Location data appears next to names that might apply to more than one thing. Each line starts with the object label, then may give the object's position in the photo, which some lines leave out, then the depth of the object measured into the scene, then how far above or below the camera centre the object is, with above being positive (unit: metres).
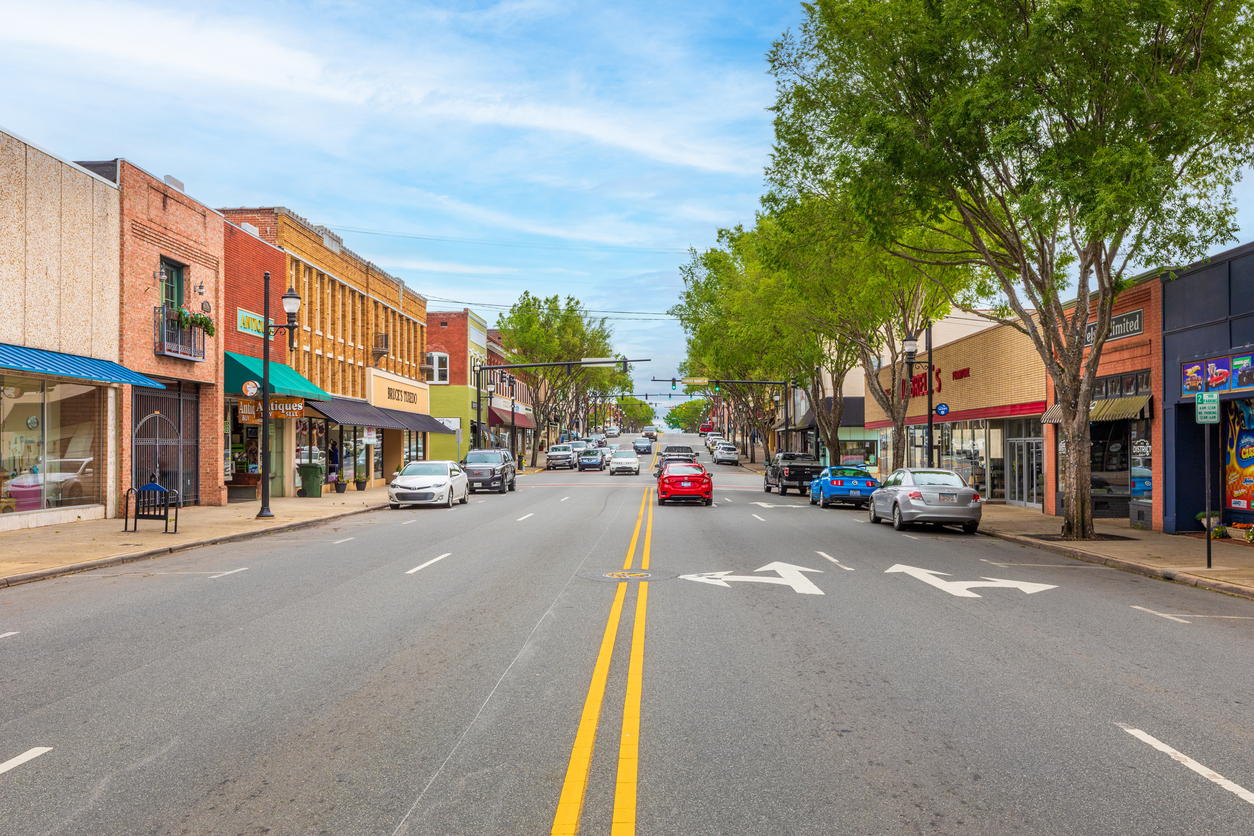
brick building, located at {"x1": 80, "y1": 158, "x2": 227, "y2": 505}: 22.55 +2.64
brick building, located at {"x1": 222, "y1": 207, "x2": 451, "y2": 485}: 33.97 +3.51
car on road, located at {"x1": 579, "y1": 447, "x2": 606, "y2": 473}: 62.75 -1.69
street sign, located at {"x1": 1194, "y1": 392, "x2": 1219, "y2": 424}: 13.60 +0.40
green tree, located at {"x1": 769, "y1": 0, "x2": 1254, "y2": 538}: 15.08 +5.37
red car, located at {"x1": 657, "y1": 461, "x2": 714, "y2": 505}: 29.27 -1.53
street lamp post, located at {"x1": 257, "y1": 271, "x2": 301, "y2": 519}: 22.45 +0.88
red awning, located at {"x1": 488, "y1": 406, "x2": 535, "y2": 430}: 68.50 +1.27
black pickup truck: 37.59 -1.42
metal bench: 18.88 -1.53
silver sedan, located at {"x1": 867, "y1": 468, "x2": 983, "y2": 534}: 20.52 -1.43
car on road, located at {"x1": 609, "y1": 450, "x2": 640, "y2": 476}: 56.09 -1.71
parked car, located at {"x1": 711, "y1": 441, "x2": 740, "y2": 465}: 77.75 -1.54
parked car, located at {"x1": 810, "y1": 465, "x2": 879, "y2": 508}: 29.53 -1.58
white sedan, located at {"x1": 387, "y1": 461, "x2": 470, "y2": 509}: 28.48 -1.53
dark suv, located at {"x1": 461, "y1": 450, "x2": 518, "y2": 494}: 38.28 -1.40
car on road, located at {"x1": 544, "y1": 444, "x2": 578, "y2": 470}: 67.00 -1.52
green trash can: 32.62 -1.50
